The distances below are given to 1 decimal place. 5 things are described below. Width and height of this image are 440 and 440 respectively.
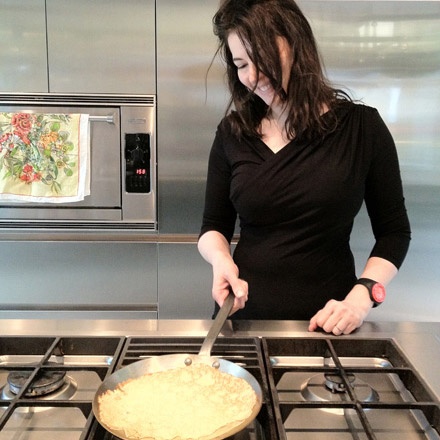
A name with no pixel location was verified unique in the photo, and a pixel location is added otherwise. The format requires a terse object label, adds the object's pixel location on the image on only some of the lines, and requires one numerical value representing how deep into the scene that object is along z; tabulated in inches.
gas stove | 25.9
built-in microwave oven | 73.2
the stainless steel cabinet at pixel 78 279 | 76.0
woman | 39.7
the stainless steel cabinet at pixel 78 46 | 71.4
